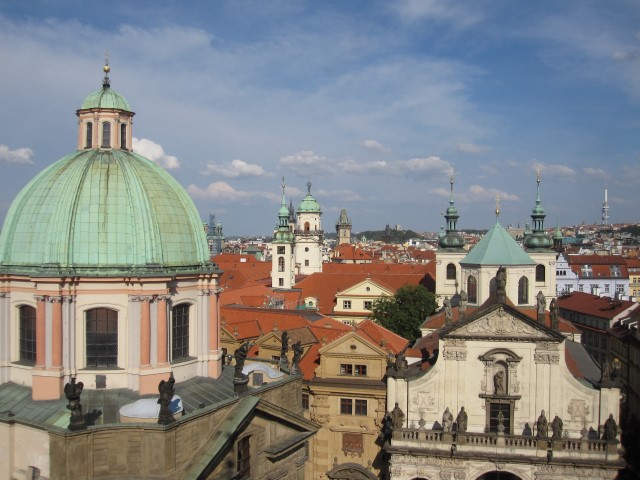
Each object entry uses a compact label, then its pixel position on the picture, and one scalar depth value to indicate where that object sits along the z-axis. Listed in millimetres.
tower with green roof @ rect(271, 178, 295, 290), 89312
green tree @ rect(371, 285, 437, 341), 63812
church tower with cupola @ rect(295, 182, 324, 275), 107875
